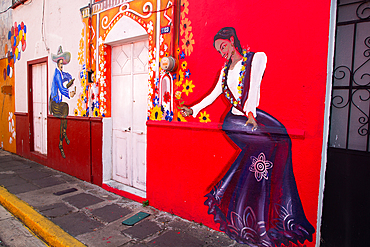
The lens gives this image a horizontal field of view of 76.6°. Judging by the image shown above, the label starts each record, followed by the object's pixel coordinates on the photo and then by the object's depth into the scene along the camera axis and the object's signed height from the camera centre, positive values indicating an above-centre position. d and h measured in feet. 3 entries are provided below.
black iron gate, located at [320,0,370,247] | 7.41 -0.79
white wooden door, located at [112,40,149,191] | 13.76 -0.11
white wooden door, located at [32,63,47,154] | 22.09 +0.09
